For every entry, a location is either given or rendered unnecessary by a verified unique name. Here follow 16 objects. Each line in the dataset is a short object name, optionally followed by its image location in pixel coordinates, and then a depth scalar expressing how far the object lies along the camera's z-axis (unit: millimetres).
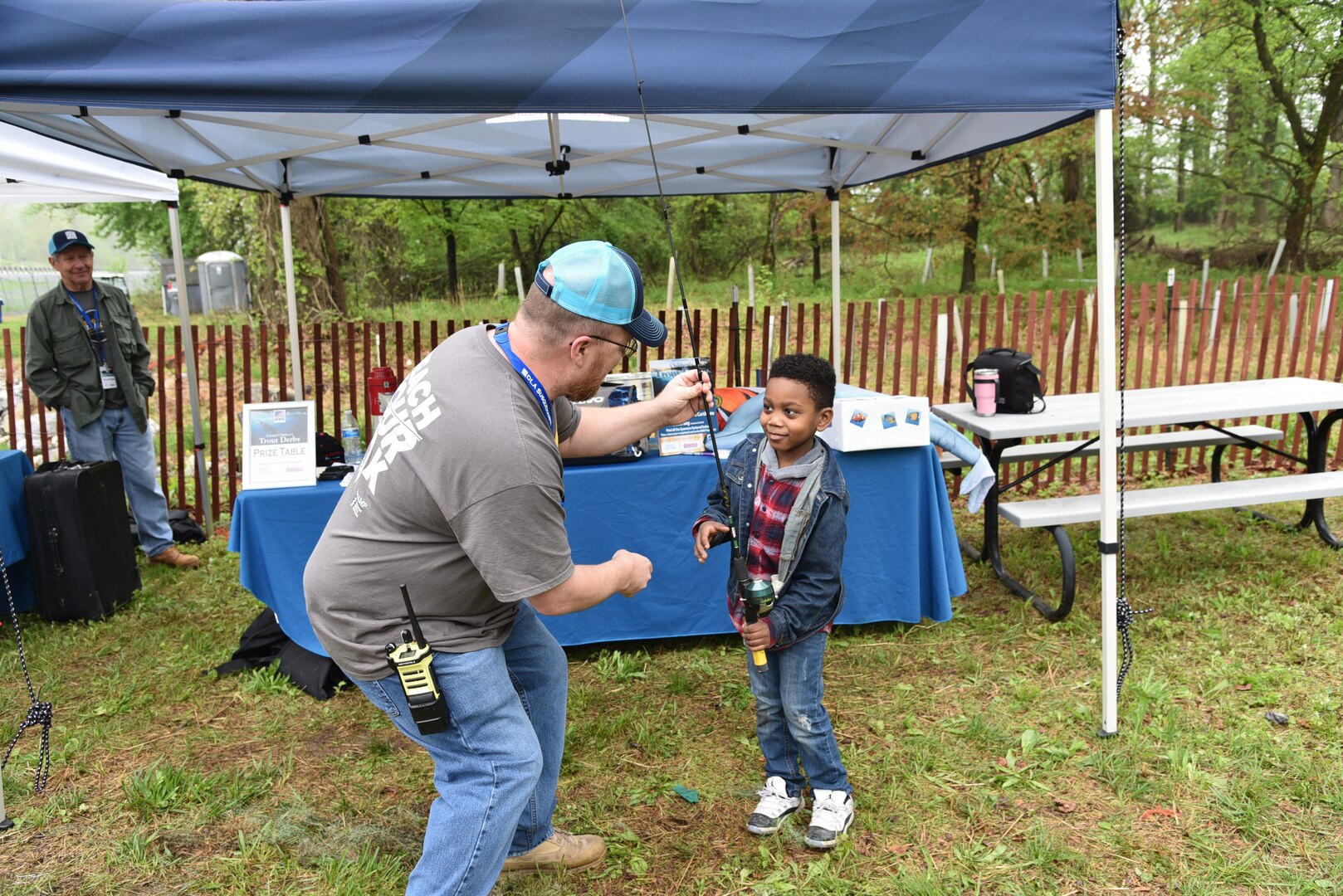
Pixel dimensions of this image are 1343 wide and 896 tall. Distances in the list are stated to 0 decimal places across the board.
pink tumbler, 4332
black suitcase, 4516
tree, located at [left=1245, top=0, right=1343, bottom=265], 15969
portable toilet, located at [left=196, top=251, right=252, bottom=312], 24562
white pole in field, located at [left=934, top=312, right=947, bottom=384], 7113
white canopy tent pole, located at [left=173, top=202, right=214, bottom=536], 5387
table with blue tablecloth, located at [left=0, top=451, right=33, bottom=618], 4477
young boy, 2484
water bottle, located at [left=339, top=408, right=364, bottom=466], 4031
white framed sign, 3674
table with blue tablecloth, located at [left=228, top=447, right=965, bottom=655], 3643
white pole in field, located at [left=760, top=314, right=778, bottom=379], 6762
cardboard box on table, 3740
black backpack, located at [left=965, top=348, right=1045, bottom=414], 4352
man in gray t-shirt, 1730
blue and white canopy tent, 2410
